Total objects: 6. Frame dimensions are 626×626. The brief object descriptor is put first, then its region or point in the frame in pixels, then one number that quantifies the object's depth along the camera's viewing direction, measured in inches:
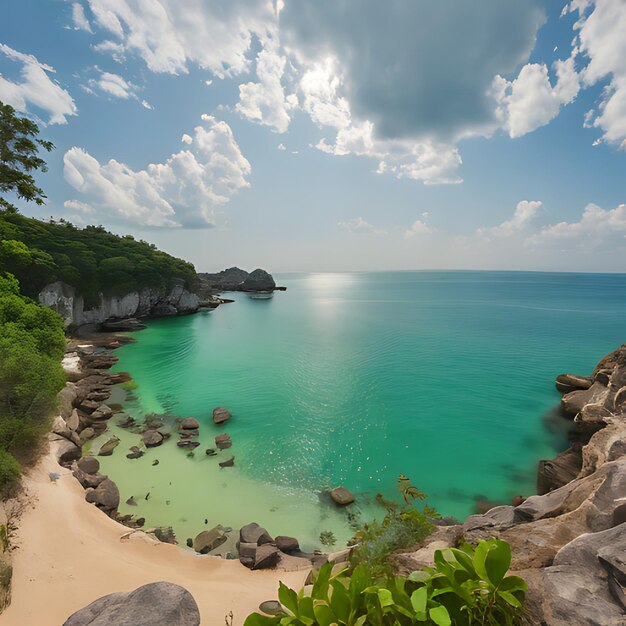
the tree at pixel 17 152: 872.3
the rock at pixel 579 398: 799.7
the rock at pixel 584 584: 153.9
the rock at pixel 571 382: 1003.8
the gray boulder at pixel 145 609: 188.1
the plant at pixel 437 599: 136.6
